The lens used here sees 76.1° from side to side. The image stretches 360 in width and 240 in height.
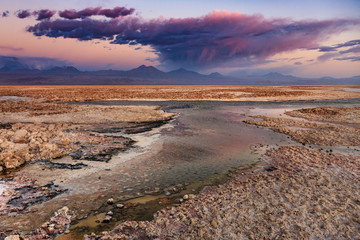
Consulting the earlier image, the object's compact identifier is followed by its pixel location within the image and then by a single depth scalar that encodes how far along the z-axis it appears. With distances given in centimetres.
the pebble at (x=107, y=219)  587
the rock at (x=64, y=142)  1218
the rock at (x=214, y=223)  552
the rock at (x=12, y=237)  472
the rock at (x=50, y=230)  536
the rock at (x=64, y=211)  605
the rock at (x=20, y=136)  1206
